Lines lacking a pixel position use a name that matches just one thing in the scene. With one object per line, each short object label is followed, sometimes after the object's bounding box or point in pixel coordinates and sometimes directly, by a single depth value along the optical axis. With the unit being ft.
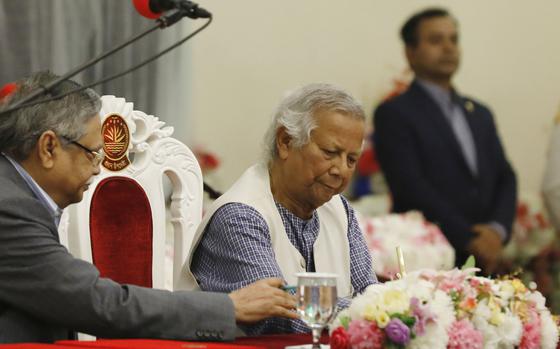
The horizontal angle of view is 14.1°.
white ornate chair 19.73
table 14.21
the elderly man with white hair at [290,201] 17.88
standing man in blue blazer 34.36
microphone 14.11
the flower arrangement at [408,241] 31.62
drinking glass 14.02
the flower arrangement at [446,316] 13.32
